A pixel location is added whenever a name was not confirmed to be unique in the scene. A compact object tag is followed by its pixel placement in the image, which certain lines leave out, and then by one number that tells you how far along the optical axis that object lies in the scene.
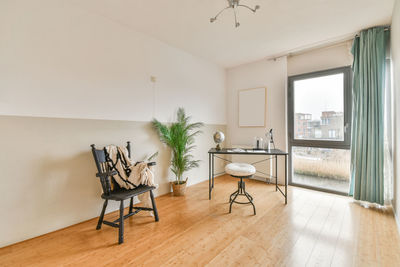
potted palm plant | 3.04
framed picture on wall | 3.99
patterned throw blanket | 2.18
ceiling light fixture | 2.02
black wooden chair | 1.86
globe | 3.12
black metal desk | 2.77
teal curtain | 2.53
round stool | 2.44
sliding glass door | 3.08
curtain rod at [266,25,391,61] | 2.86
